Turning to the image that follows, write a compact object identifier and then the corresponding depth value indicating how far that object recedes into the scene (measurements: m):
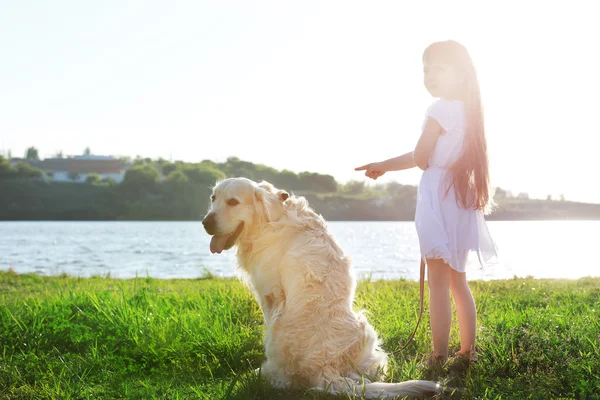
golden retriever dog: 3.74
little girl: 4.00
